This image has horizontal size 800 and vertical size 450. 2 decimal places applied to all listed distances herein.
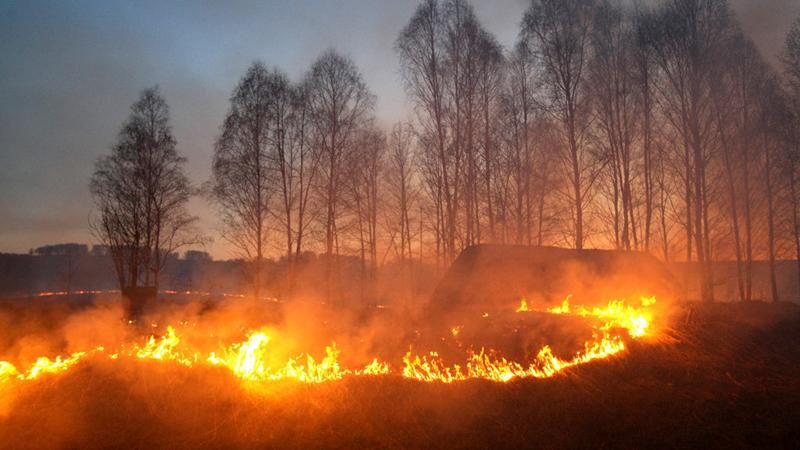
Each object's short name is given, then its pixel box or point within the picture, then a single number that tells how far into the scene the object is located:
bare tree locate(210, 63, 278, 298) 21.03
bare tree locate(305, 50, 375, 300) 21.83
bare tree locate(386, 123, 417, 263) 30.86
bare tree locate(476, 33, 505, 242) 21.00
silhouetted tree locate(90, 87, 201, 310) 23.17
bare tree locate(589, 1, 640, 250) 20.91
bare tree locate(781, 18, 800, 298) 21.95
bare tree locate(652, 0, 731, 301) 20.52
